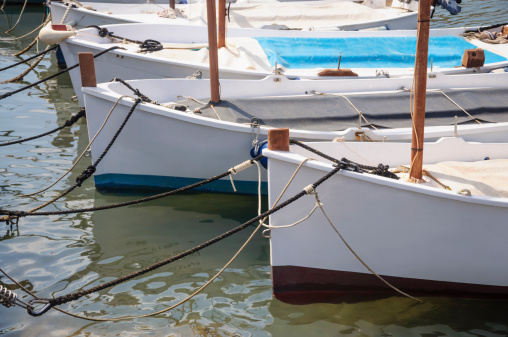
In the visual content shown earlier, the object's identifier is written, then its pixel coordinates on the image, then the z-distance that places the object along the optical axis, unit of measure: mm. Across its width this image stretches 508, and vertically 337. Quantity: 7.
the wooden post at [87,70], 7172
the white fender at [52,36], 9680
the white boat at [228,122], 7160
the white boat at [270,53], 9477
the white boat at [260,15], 12500
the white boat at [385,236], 5070
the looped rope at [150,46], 9984
